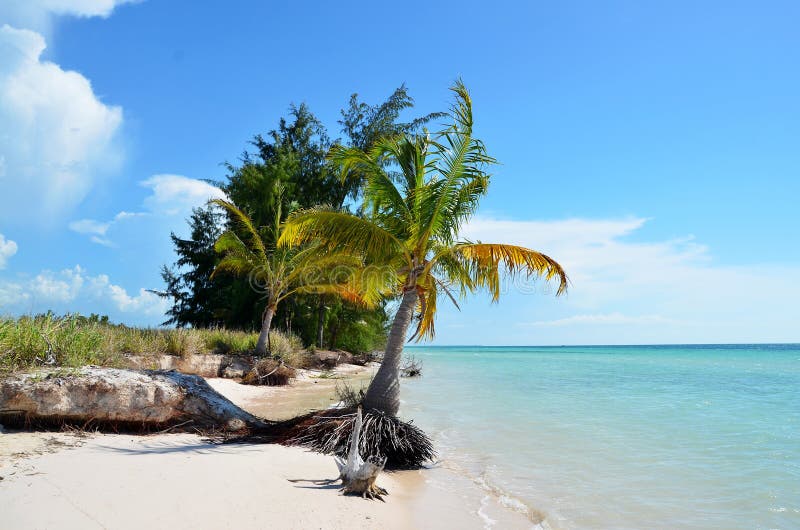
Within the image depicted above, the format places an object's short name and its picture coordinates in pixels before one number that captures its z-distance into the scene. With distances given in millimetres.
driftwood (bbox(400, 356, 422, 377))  26139
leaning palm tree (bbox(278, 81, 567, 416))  8094
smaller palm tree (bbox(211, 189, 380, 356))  17781
